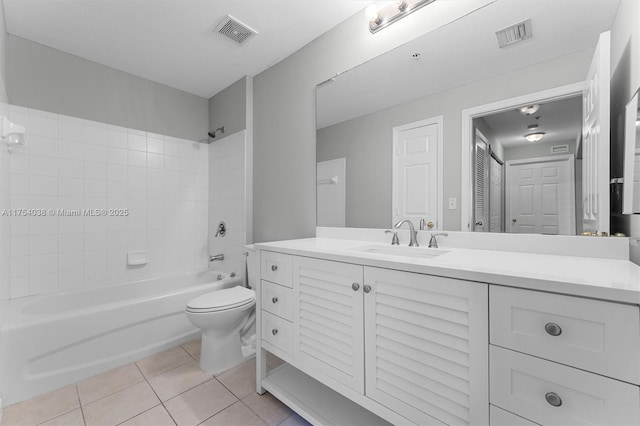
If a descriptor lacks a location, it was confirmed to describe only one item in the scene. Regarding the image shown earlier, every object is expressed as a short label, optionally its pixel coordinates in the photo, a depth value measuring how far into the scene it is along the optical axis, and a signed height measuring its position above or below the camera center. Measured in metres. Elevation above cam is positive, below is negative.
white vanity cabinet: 0.82 -0.47
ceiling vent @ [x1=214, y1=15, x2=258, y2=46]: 1.84 +1.30
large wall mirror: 1.08 +0.45
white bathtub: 1.53 -0.78
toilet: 1.75 -0.74
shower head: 2.81 +0.87
